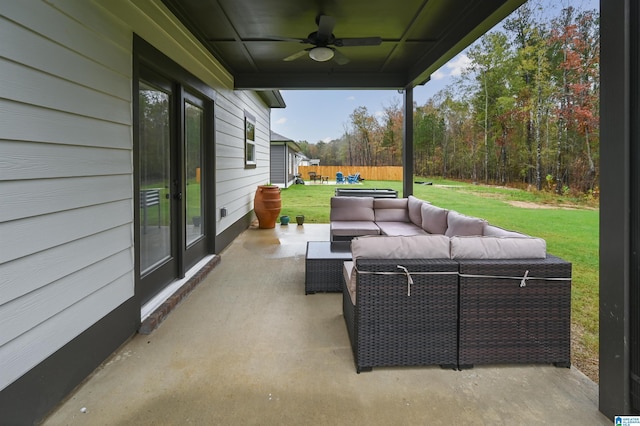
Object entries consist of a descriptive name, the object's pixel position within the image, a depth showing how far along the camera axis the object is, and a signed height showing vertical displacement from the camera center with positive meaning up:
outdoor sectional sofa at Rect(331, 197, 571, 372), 2.35 -0.68
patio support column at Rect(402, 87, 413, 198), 6.89 +0.99
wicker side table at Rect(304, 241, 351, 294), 3.92 -0.78
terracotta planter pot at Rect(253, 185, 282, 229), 8.13 -0.17
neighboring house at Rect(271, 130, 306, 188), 19.04 +1.85
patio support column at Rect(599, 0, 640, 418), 1.76 -0.01
